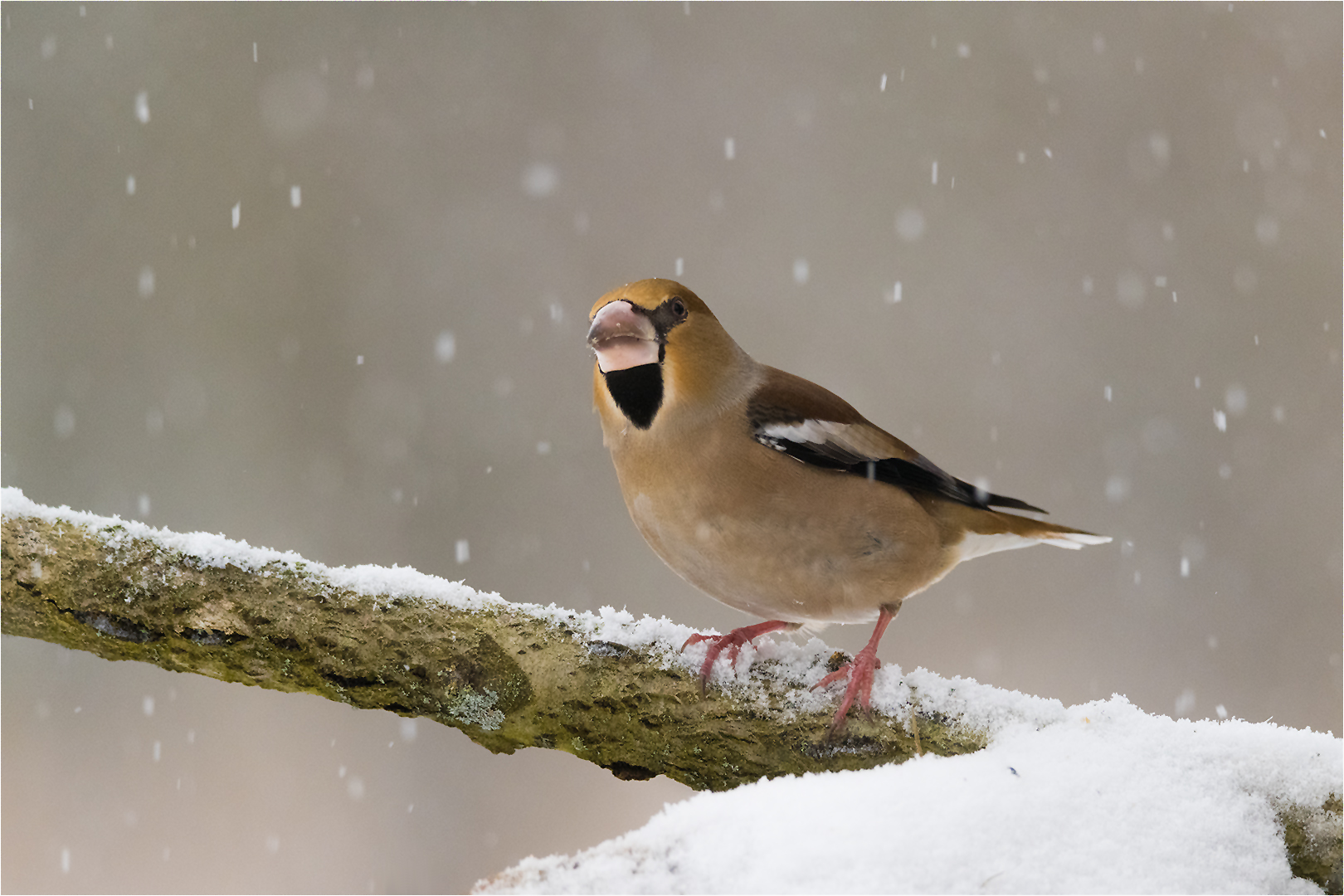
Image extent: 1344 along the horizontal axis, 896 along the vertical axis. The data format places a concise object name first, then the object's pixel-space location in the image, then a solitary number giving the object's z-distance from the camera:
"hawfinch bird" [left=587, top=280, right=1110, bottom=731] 5.57
